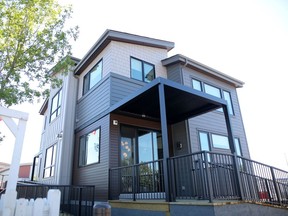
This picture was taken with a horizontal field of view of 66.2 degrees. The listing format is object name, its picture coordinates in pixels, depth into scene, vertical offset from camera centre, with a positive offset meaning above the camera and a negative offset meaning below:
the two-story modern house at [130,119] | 6.58 +2.62
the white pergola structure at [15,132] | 2.60 +0.75
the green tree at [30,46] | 6.57 +4.47
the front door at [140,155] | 6.18 +1.20
